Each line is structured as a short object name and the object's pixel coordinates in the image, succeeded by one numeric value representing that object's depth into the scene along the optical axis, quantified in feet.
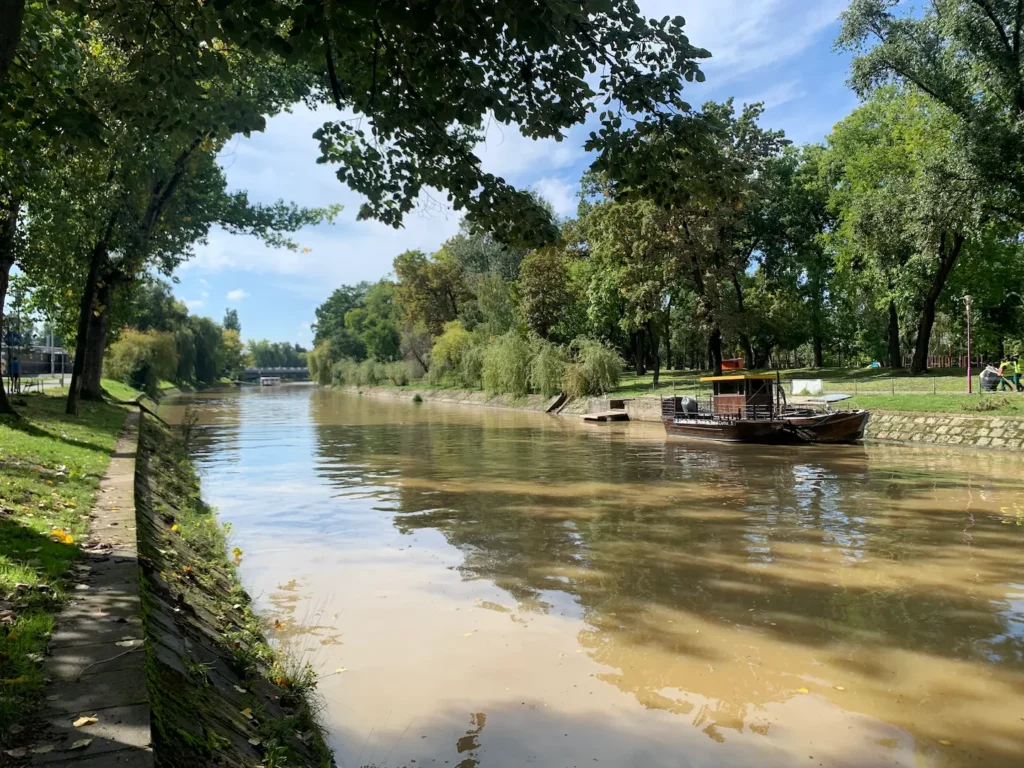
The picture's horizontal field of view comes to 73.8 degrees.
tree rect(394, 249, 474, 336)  220.84
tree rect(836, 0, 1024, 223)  71.00
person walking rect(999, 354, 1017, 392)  78.87
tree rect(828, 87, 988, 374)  77.25
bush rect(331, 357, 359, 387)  270.67
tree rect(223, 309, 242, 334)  508.94
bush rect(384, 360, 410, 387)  232.94
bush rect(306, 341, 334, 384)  320.29
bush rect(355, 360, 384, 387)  250.57
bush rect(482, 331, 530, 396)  147.84
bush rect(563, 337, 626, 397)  129.49
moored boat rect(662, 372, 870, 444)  71.61
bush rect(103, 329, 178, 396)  151.74
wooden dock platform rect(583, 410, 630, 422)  109.19
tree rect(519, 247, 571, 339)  167.43
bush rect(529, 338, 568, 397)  136.77
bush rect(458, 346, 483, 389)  170.30
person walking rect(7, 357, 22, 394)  73.10
